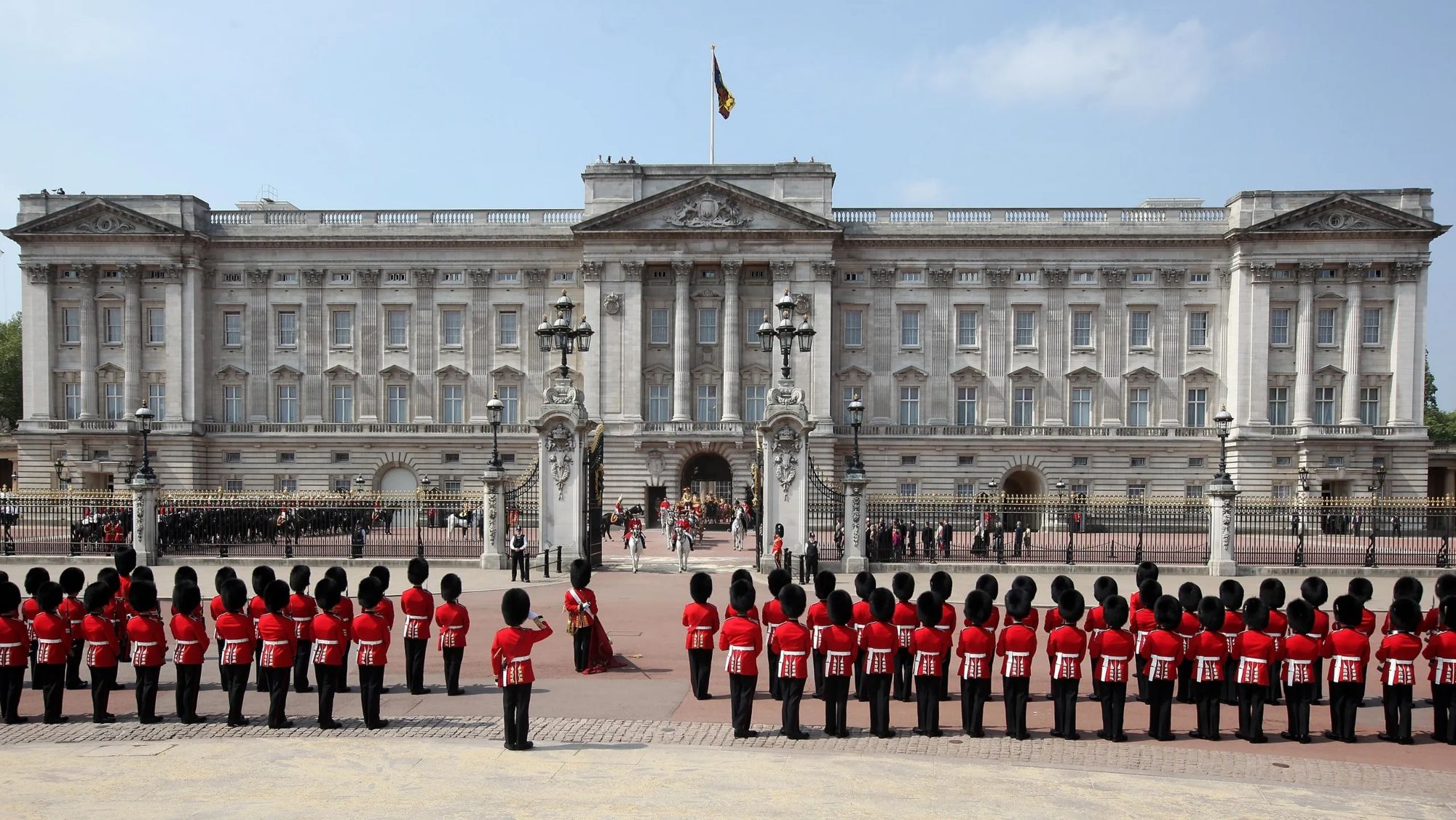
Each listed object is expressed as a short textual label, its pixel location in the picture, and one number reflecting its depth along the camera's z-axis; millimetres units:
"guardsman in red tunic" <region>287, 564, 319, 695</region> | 12617
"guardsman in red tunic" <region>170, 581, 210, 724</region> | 11000
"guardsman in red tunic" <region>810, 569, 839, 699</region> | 10883
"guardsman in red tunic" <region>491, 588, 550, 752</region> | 9898
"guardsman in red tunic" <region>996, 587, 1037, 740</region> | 10664
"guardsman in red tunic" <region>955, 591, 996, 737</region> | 10797
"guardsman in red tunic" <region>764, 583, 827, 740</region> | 10625
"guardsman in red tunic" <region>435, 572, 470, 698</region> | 12227
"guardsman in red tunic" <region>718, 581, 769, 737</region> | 10773
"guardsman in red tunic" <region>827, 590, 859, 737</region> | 10672
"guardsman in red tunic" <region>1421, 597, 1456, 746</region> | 10688
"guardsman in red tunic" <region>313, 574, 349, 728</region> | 10875
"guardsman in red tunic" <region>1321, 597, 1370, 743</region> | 10734
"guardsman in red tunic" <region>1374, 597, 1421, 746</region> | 10711
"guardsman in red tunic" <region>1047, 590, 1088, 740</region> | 10695
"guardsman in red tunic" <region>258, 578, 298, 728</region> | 10898
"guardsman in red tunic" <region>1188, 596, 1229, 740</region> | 10750
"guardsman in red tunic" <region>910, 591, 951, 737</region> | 10789
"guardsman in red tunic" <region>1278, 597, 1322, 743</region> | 10664
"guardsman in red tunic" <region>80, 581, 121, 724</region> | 11250
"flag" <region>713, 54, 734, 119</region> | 49500
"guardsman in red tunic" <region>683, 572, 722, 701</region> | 12016
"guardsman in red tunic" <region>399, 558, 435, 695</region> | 12594
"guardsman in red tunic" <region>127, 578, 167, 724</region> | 11078
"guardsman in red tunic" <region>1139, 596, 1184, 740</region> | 10688
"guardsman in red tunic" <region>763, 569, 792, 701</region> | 12125
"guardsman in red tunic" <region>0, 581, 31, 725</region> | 11117
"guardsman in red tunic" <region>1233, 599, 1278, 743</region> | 10672
